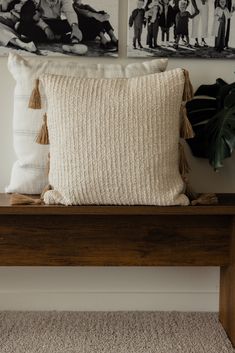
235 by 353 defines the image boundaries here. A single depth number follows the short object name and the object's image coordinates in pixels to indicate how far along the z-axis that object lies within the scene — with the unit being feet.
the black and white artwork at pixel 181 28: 5.84
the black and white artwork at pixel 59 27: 5.78
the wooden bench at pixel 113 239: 5.19
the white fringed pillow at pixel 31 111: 5.42
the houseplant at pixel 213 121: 5.19
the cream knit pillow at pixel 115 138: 4.80
